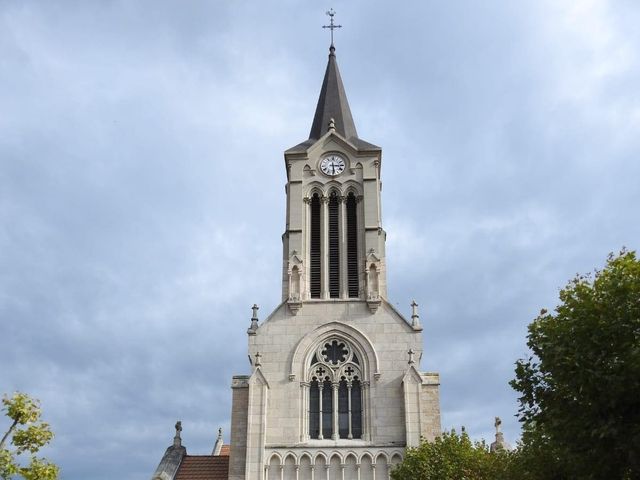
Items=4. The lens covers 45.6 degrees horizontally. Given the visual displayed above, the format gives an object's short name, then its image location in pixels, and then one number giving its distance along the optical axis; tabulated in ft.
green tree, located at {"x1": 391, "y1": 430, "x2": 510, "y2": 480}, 97.66
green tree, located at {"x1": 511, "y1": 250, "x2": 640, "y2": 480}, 61.06
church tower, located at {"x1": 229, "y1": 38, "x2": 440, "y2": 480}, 116.57
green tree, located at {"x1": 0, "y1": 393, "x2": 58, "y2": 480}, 71.31
